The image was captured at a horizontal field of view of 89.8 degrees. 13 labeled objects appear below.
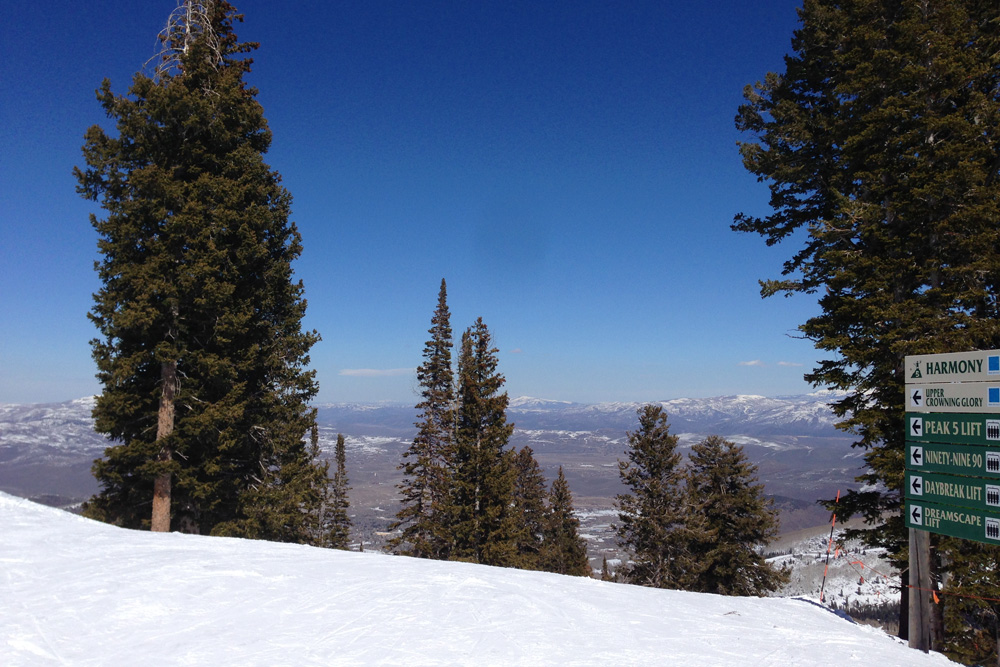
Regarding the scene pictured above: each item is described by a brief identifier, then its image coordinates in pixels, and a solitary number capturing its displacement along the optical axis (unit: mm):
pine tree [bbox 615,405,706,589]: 26469
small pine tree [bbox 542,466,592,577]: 37875
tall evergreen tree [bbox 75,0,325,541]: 14305
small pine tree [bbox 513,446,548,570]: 39812
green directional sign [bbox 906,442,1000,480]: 7171
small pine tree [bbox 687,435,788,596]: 24875
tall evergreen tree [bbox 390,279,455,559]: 25406
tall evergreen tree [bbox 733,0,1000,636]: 10609
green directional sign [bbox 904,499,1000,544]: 7098
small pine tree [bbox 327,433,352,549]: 41531
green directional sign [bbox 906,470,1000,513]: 7148
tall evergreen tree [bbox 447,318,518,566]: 24500
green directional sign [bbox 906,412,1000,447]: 7188
